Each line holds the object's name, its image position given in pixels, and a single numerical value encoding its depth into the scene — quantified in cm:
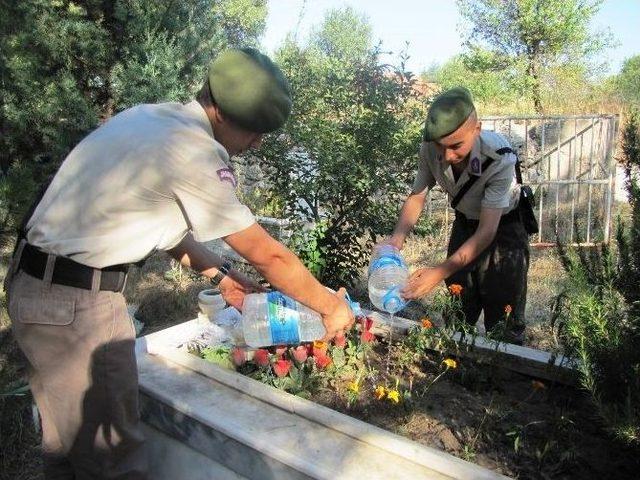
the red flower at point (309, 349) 249
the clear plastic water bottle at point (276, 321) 239
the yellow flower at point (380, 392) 213
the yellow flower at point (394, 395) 206
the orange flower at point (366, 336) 260
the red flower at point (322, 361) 241
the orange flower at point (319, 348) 238
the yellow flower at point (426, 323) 256
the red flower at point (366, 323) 268
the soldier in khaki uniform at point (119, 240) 159
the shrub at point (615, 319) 161
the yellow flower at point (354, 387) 219
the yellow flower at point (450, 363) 227
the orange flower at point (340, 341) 251
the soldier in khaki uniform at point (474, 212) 253
